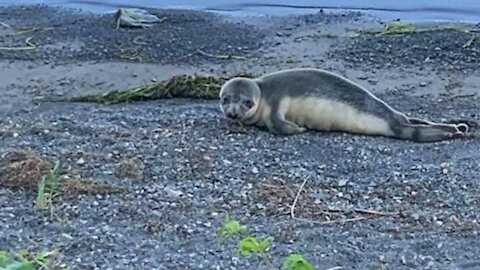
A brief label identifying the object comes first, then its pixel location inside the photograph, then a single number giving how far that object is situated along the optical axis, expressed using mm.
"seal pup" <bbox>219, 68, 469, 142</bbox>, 6348
